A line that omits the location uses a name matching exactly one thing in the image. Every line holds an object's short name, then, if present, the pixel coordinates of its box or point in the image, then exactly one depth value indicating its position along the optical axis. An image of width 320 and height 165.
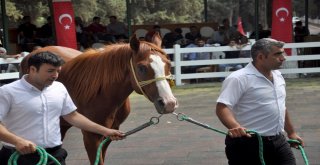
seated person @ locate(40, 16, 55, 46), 19.59
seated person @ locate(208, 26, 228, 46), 18.25
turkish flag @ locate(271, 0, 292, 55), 16.55
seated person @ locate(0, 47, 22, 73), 14.86
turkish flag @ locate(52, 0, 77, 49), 16.09
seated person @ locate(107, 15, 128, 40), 20.19
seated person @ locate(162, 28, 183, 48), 19.00
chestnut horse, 5.23
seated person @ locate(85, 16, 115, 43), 18.77
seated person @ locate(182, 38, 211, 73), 16.64
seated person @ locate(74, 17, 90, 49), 18.36
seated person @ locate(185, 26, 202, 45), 19.06
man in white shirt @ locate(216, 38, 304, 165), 4.61
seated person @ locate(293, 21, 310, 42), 20.66
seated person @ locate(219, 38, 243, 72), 16.45
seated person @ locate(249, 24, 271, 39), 19.31
